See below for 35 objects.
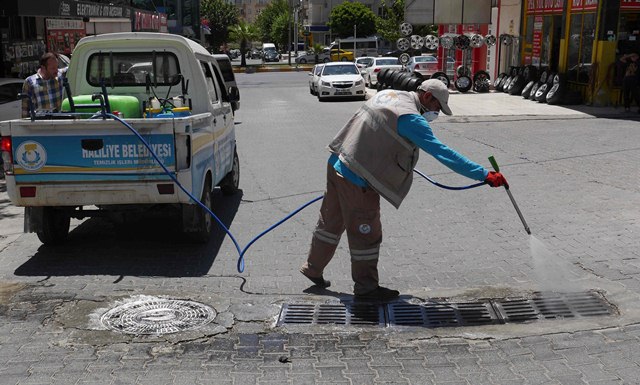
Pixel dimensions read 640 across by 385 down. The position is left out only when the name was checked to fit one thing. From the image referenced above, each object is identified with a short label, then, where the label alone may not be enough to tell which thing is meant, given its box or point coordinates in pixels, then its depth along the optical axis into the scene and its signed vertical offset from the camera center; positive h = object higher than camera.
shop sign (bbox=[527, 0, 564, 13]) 24.81 +1.24
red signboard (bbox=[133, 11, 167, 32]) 27.45 +0.72
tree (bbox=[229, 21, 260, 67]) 71.88 +0.58
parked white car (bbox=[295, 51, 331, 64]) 69.88 -1.72
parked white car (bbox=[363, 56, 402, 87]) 33.53 -1.22
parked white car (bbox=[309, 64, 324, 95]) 29.49 -1.57
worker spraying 5.26 -0.90
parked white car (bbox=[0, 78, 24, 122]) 13.61 -1.15
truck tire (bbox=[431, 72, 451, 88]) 27.95 -1.37
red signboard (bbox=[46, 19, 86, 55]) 22.28 +0.18
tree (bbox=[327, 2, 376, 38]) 77.88 +2.23
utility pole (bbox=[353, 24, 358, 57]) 64.09 -0.96
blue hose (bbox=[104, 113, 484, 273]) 6.46 -1.14
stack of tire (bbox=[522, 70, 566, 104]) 23.06 -1.56
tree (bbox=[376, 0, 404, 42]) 60.51 +1.50
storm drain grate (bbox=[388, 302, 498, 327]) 5.38 -2.06
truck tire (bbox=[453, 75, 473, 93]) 28.77 -1.70
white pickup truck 6.59 -0.93
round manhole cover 5.23 -2.05
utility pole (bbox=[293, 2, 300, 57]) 78.03 +2.57
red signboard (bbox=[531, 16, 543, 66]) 26.36 -0.01
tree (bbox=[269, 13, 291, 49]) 101.62 +1.50
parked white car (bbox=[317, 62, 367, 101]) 26.95 -1.66
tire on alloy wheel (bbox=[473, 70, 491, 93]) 28.77 -1.59
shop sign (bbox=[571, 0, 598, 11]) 21.84 +1.10
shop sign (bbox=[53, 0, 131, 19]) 17.73 +0.82
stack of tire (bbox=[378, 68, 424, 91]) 25.70 -1.40
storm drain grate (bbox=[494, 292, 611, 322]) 5.48 -2.04
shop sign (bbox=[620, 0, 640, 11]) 21.28 +1.07
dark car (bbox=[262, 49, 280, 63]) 84.44 -1.86
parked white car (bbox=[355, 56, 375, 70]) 39.28 -1.18
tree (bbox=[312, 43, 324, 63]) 71.39 -0.99
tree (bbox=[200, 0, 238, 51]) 82.62 +2.34
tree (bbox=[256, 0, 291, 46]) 111.94 +3.74
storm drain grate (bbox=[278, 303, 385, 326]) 5.41 -2.06
